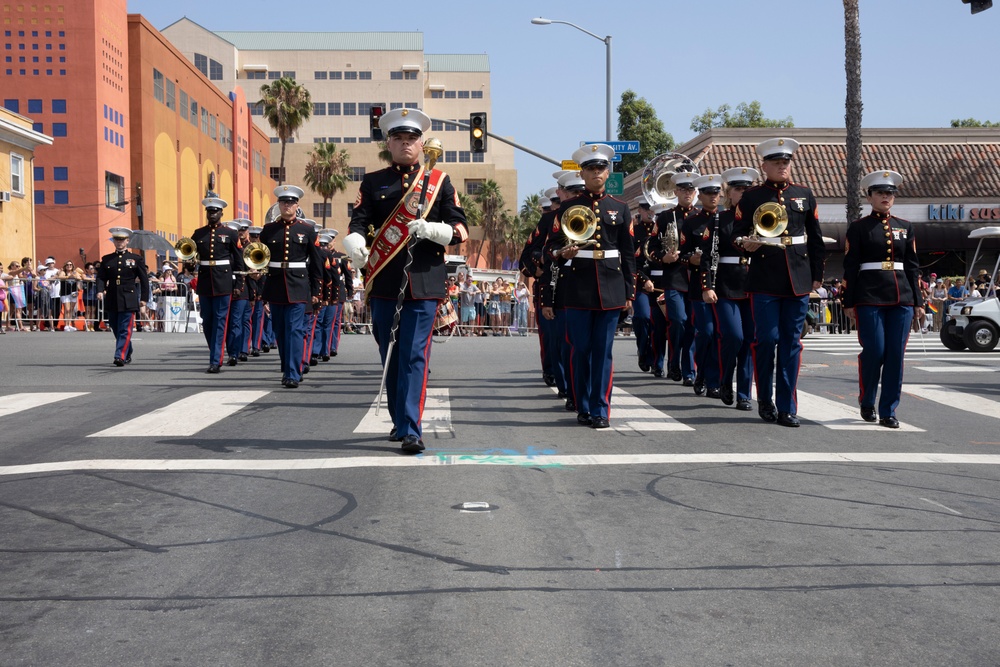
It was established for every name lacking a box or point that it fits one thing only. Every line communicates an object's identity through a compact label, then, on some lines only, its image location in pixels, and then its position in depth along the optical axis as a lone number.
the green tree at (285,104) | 73.06
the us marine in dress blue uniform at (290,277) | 12.65
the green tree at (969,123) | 83.00
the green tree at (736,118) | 76.77
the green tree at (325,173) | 84.12
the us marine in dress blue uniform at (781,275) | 9.20
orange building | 42.25
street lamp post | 33.50
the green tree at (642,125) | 69.62
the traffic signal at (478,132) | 28.29
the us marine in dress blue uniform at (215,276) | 14.99
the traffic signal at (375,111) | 23.97
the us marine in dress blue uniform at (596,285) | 8.97
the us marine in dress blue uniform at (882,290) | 9.12
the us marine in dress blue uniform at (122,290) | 15.94
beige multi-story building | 98.25
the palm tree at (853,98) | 24.91
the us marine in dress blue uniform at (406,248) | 7.55
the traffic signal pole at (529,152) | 29.76
